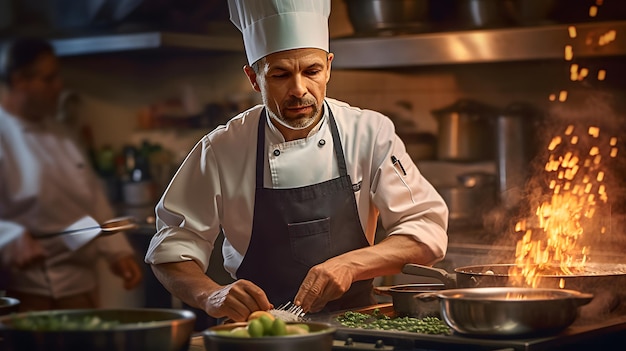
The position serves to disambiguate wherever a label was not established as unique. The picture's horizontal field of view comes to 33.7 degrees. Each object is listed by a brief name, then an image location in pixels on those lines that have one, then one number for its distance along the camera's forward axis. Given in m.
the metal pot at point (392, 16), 4.36
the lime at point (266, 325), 1.89
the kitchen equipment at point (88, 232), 2.96
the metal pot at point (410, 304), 2.39
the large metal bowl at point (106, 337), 1.75
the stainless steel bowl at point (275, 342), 1.83
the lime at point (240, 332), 1.90
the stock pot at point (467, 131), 4.53
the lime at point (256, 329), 1.88
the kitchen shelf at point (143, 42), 4.82
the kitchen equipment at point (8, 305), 2.25
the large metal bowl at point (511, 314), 2.05
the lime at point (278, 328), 1.88
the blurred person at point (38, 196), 4.14
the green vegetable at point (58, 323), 1.78
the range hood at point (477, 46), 3.84
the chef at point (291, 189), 2.71
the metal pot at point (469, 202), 4.28
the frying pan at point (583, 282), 2.31
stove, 2.06
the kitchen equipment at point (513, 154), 4.28
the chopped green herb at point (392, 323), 2.23
